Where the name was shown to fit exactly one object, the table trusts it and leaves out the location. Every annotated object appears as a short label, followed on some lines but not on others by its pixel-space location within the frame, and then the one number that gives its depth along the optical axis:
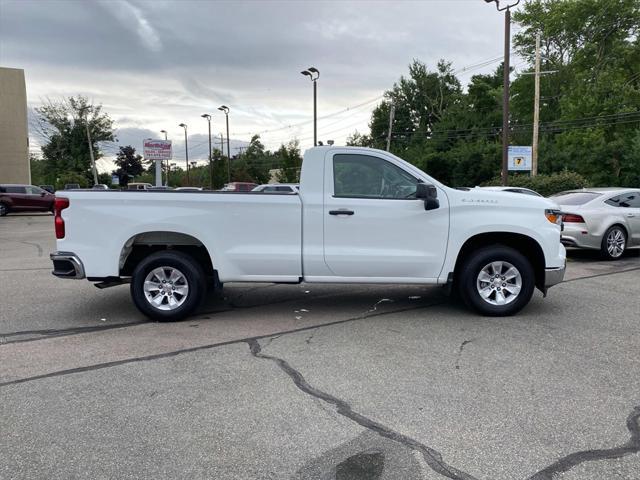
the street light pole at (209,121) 53.44
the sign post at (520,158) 28.11
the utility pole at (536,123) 27.98
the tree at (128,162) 87.86
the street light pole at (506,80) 19.78
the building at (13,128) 39.56
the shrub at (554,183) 24.55
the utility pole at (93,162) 53.57
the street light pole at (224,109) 47.92
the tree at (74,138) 59.69
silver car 10.72
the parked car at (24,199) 28.22
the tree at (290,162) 55.34
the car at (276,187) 20.20
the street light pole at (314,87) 28.78
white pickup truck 5.93
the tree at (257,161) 84.88
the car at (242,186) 31.87
